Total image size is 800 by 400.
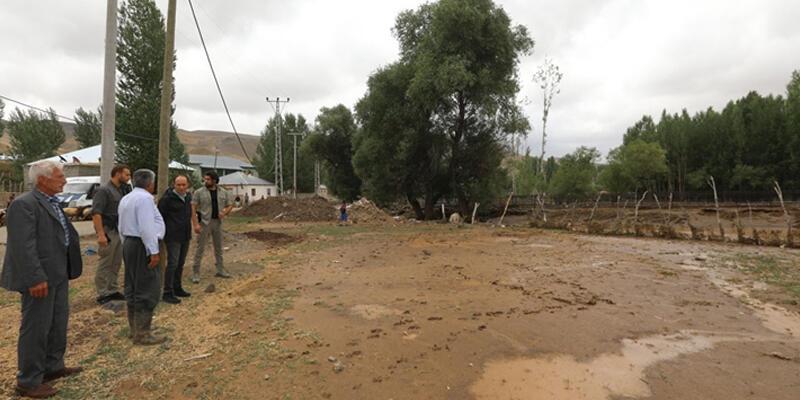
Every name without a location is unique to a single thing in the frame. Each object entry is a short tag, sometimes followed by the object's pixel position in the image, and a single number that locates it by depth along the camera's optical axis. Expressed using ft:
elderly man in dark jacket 9.71
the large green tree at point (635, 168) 120.78
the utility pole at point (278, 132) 126.11
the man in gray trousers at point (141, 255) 12.69
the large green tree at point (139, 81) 67.41
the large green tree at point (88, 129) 157.28
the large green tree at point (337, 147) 103.50
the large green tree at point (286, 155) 183.73
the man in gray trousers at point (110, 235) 16.84
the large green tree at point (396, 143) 75.10
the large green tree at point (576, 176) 127.75
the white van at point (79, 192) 60.56
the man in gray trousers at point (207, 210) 21.11
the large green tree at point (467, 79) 68.74
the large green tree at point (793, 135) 112.06
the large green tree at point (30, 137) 140.15
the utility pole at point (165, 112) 26.55
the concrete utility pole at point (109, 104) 24.38
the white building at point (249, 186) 168.96
